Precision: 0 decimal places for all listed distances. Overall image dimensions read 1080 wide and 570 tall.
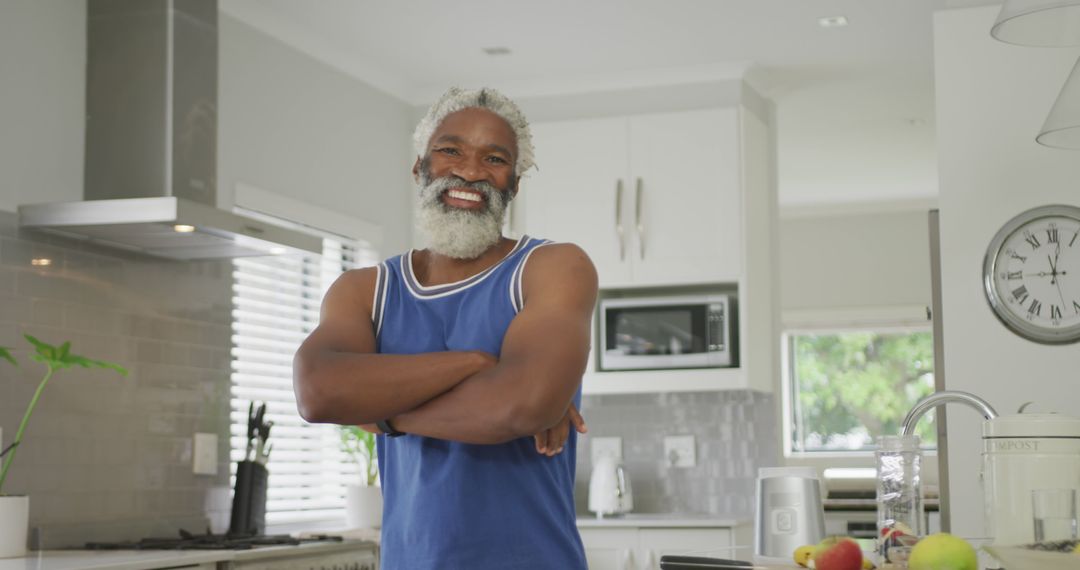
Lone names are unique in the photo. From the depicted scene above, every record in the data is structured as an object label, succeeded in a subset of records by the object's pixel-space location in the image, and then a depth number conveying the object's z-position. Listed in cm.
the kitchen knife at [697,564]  178
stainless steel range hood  362
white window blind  437
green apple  152
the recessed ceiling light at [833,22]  459
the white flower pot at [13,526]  301
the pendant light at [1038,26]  241
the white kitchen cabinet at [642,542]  473
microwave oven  508
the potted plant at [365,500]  464
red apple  166
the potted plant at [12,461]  302
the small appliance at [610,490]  506
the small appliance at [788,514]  212
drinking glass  177
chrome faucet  202
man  145
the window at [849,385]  847
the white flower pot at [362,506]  464
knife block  398
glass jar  197
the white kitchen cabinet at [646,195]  511
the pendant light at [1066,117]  246
